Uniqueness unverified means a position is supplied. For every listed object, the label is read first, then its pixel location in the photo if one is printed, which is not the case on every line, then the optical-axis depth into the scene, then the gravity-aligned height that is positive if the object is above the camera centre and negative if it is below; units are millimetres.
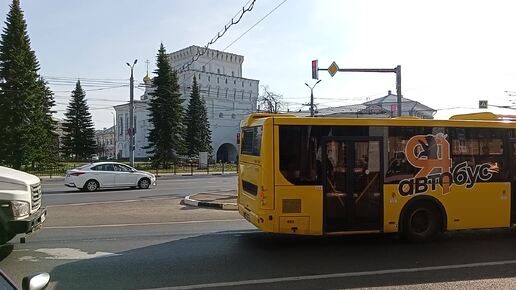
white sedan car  23516 -1559
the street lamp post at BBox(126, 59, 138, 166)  41725 +2674
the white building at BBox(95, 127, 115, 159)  140625 +2161
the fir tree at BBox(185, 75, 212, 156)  70562 +2996
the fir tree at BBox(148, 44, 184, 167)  55062 +3779
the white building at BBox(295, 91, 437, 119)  71825 +6131
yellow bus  8891 -601
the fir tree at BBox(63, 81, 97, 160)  78938 +2632
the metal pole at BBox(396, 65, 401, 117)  21203 +2846
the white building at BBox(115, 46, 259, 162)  89312 +9548
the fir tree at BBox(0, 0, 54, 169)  43406 +4487
